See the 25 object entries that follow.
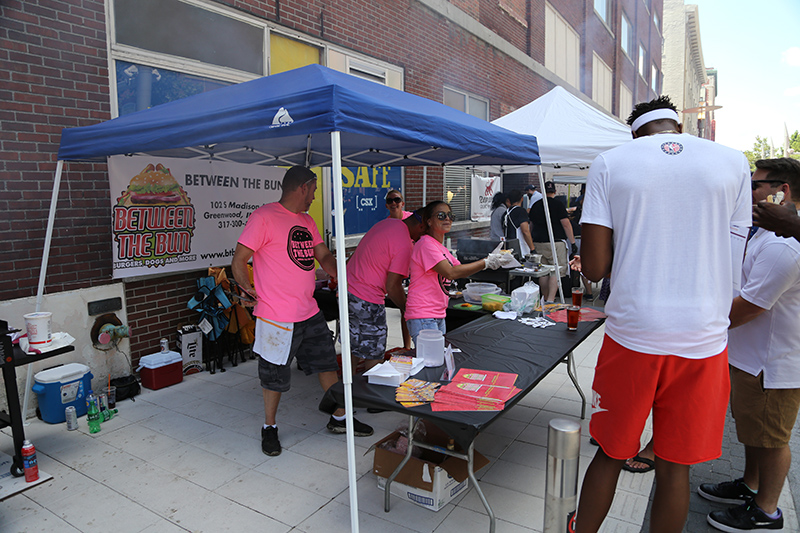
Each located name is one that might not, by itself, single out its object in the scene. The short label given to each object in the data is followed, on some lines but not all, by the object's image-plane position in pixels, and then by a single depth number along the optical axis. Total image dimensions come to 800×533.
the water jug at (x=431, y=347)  2.97
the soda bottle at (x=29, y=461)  3.19
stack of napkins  2.64
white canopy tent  6.53
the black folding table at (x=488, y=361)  2.27
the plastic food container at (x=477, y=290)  4.83
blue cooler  4.04
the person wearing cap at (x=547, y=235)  8.16
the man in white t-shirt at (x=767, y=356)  2.39
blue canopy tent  2.52
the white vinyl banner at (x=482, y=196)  11.73
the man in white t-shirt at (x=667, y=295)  1.87
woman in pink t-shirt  3.77
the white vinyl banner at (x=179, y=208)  4.66
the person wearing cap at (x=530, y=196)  8.98
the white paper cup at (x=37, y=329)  3.19
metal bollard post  1.81
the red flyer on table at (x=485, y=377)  2.72
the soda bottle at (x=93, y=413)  3.93
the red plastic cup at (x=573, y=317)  3.76
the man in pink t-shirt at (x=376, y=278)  4.02
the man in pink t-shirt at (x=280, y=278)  3.51
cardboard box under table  2.83
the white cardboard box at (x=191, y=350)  5.16
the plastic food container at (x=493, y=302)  4.41
